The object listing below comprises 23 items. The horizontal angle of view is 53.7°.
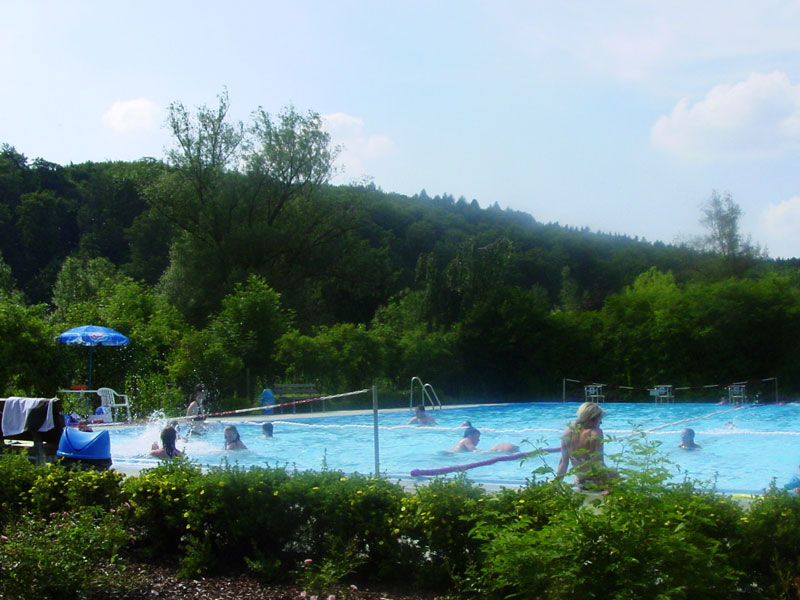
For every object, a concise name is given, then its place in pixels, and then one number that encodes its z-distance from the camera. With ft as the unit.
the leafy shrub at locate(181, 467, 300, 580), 17.98
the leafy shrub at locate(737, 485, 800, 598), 14.60
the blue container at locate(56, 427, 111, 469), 30.91
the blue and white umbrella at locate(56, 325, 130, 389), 59.06
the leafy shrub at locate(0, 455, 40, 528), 21.31
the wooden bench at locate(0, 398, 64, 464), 30.76
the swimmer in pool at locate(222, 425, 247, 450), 48.55
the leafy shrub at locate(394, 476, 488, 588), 16.25
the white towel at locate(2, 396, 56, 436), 30.40
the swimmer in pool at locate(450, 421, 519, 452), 50.29
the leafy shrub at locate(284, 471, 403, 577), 17.28
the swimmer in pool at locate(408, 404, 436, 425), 61.36
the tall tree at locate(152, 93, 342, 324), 115.34
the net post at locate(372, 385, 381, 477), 25.25
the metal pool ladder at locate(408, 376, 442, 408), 82.93
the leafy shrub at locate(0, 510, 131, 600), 15.65
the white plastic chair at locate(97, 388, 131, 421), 59.16
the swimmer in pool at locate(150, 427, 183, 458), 39.88
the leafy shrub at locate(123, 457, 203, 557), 19.30
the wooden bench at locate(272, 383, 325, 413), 72.02
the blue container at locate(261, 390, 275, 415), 67.87
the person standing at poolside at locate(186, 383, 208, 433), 53.57
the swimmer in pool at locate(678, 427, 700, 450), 48.47
